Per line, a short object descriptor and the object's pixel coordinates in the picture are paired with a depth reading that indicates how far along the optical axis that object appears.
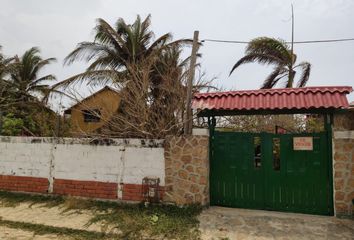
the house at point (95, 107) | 8.93
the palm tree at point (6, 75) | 15.86
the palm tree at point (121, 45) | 12.34
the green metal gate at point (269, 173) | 6.39
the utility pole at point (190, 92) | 7.38
